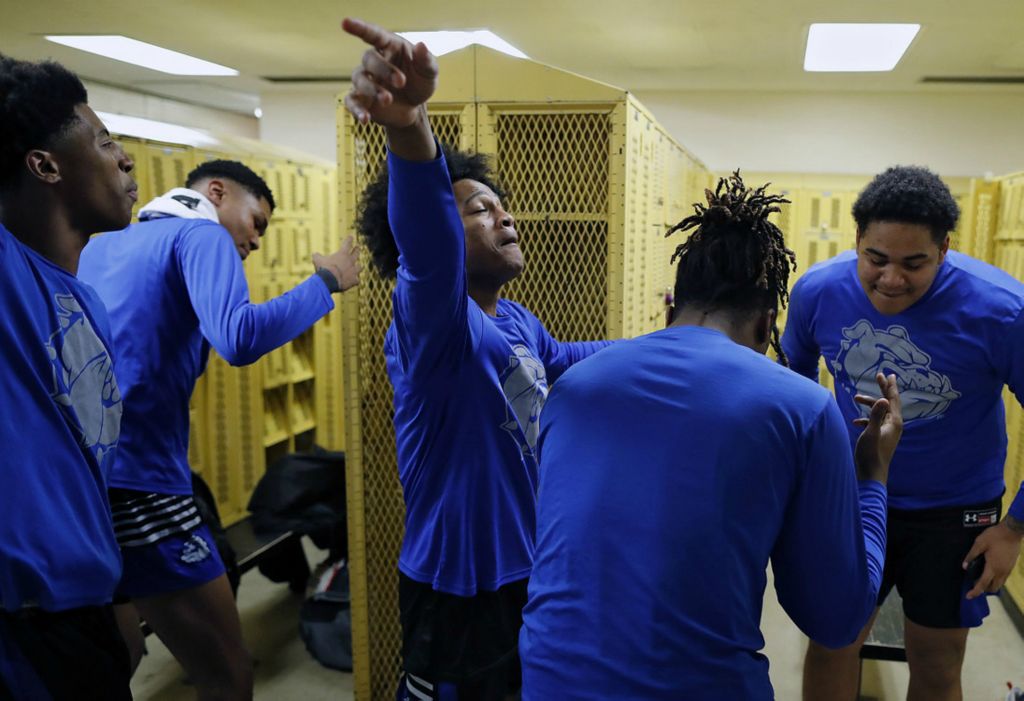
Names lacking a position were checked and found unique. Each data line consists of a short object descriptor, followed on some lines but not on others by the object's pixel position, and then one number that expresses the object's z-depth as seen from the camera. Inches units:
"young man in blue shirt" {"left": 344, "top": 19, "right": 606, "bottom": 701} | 56.1
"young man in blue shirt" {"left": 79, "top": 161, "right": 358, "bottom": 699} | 73.8
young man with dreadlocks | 40.1
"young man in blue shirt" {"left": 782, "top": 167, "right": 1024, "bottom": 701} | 73.5
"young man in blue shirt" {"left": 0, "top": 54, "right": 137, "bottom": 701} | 45.6
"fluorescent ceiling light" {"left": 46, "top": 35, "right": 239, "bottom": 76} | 215.3
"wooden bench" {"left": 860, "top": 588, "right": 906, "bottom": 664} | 101.8
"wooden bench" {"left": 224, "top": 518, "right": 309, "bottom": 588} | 126.0
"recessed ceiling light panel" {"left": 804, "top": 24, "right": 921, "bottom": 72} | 182.9
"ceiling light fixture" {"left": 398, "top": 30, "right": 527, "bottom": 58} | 195.9
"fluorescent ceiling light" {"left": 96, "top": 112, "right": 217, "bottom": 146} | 125.6
